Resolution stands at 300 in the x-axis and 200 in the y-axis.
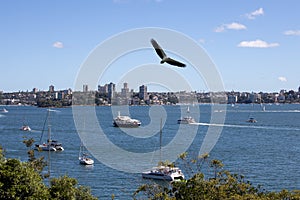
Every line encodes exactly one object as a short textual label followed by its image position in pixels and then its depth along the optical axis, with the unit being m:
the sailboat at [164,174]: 33.66
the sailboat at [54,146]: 47.51
